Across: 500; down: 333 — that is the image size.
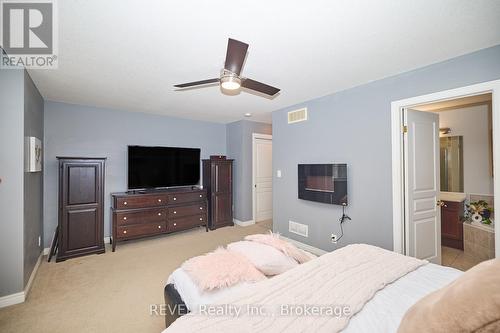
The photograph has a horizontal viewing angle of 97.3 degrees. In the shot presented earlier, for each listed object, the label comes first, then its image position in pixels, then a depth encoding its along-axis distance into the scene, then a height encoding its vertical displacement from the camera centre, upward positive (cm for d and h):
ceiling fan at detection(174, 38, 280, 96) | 150 +77
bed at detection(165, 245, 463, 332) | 104 -75
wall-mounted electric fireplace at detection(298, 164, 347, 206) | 310 -23
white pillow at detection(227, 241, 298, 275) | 162 -68
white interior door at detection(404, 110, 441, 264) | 263 -24
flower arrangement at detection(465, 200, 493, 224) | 326 -70
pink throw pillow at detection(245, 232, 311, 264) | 180 -66
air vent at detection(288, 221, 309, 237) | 368 -104
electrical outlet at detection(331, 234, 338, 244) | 324 -105
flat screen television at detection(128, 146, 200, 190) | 411 +5
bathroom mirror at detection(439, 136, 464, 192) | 381 +4
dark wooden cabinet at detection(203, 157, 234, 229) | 477 -46
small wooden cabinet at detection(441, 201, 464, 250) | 350 -95
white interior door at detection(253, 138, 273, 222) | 538 -27
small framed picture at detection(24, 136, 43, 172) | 244 +19
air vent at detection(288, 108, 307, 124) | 369 +90
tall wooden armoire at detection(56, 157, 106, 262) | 323 -56
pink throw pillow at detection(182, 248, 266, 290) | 140 -70
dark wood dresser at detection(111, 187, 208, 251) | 366 -78
